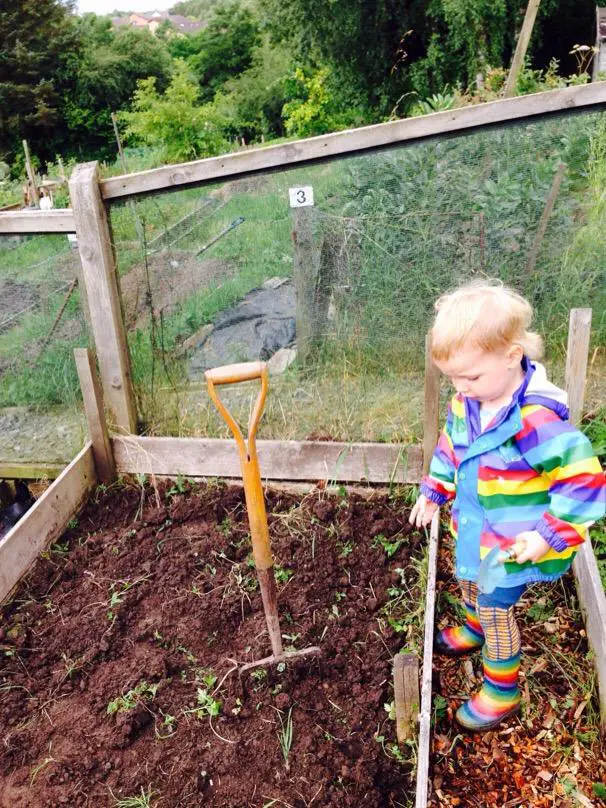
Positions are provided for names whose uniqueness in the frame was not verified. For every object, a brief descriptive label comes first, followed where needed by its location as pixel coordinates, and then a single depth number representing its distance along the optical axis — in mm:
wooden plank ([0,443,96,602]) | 2836
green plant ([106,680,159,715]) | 2297
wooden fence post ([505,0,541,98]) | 3773
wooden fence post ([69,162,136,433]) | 3279
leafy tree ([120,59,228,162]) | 17531
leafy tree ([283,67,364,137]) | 24609
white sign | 3283
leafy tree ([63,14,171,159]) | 31219
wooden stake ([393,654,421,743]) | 1779
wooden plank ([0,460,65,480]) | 3863
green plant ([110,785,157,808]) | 1994
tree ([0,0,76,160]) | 28984
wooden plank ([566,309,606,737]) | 2172
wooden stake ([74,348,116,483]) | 3338
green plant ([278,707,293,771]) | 2107
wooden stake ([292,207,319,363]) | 3373
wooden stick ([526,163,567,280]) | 3133
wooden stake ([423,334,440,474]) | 2893
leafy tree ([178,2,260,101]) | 42219
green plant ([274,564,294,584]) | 2887
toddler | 1750
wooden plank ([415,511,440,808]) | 1814
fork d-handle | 1966
